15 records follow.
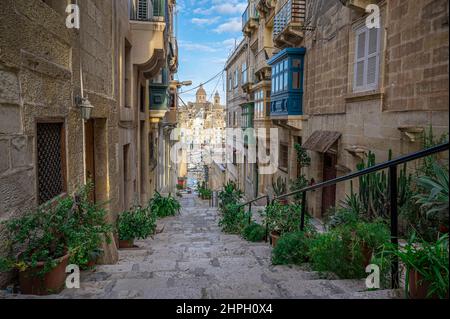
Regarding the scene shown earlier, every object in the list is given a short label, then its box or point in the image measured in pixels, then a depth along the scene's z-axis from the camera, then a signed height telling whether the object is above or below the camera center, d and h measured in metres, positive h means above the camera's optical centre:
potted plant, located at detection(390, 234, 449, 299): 2.11 -0.85
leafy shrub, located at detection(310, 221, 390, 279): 3.12 -1.06
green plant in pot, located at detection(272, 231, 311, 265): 4.56 -1.54
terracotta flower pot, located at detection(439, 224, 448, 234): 2.48 -0.67
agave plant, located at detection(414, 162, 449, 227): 2.55 -0.43
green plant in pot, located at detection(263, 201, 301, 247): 6.10 -1.52
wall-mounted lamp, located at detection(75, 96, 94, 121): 4.88 +0.37
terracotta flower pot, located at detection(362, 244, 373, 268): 3.20 -1.10
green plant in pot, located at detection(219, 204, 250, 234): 9.27 -2.39
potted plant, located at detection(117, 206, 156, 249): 6.96 -1.93
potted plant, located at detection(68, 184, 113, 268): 3.45 -1.10
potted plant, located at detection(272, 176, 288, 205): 12.85 -2.07
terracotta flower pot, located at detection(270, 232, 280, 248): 6.13 -1.82
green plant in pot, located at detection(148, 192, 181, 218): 12.98 -2.78
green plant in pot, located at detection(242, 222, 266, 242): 7.81 -2.25
